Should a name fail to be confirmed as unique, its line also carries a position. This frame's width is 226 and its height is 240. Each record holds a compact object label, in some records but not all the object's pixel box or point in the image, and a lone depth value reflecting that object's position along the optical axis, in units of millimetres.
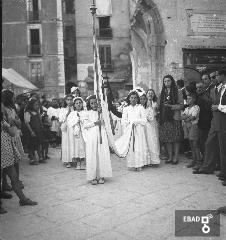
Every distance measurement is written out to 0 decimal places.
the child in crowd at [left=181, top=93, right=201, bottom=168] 6774
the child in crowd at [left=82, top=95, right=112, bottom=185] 5953
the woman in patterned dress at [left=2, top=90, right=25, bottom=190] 5375
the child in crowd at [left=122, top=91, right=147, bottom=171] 6961
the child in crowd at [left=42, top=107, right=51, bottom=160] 8852
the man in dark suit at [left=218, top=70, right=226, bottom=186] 5477
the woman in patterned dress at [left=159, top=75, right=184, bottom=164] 7305
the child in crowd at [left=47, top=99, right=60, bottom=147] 11547
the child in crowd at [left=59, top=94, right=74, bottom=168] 7781
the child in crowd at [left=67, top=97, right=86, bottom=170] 7203
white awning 12708
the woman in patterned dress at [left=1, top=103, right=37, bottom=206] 4582
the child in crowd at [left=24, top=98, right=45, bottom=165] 8070
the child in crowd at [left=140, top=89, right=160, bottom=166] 7164
